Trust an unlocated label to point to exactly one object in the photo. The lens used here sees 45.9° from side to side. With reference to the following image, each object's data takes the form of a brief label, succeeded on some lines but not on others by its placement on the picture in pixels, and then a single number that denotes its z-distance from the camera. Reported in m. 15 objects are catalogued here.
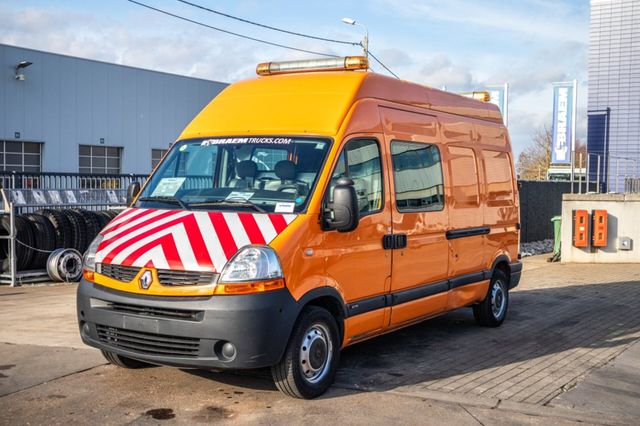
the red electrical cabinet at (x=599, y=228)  17.08
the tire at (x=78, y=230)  13.72
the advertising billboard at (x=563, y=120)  28.48
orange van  5.64
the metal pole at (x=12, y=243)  12.53
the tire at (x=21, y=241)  12.83
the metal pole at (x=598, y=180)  21.42
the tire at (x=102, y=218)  14.18
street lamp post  30.22
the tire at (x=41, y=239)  13.15
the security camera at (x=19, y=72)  25.26
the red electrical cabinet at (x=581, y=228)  17.11
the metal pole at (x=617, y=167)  21.35
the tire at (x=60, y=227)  13.52
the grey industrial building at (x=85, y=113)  25.83
